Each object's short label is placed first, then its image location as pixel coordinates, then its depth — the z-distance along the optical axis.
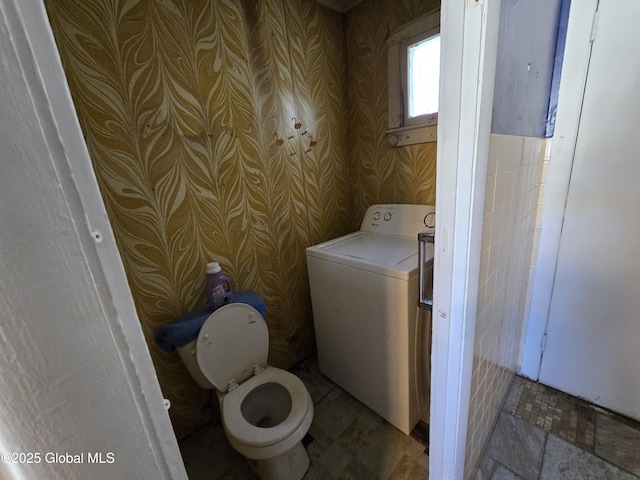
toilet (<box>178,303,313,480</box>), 1.06
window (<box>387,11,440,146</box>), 1.45
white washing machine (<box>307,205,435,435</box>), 1.21
